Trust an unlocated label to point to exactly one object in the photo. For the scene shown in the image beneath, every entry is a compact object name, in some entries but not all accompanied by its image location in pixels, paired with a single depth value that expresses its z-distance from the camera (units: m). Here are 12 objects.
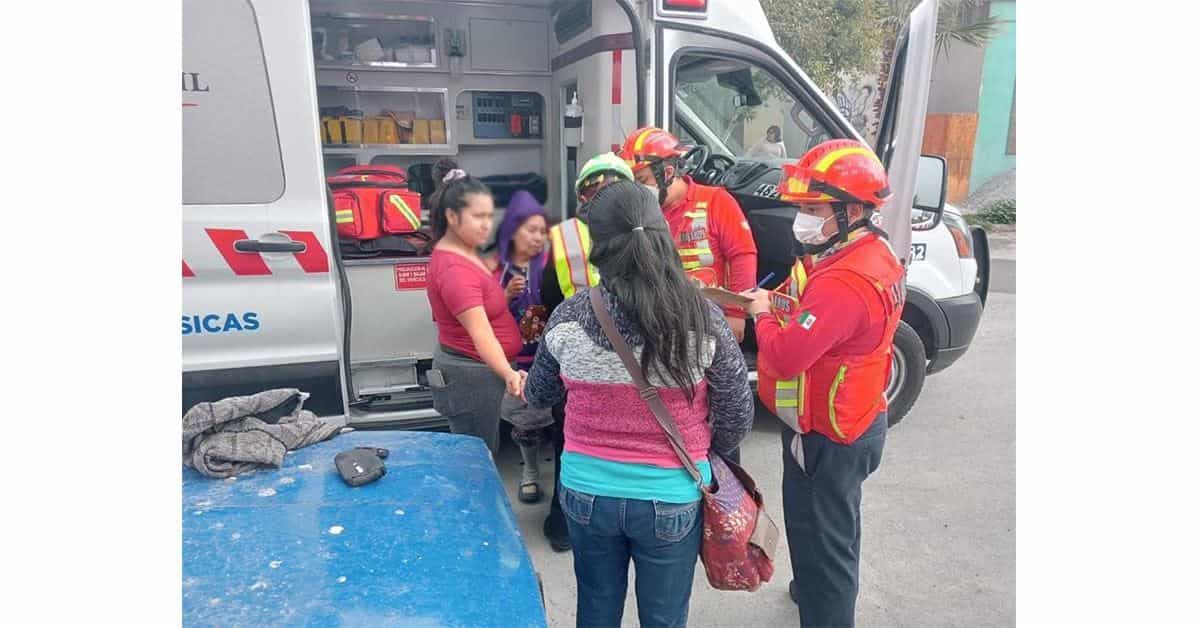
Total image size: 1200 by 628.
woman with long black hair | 1.59
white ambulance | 2.63
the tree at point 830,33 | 10.92
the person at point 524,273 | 2.78
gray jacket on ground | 1.80
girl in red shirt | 2.43
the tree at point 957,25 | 11.18
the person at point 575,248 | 2.53
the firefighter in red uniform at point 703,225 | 3.02
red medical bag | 3.86
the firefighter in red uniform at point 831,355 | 1.96
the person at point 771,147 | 4.46
